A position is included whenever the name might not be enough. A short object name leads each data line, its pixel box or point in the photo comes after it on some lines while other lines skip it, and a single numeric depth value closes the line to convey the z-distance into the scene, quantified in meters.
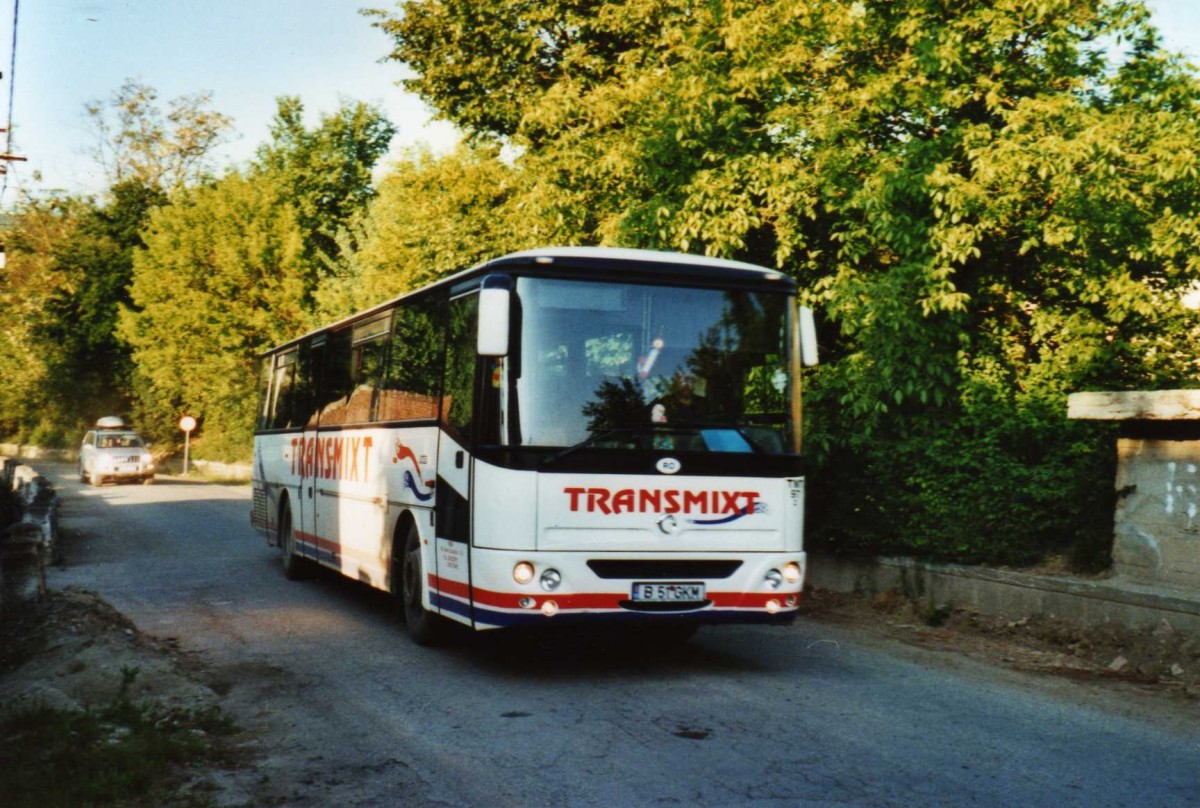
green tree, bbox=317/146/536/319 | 23.23
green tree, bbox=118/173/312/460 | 48.19
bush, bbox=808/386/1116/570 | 11.22
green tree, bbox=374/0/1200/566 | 11.73
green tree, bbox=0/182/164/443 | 59.03
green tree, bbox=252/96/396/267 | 53.53
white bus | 8.41
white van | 40.88
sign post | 46.48
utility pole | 22.45
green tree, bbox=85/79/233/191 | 58.66
